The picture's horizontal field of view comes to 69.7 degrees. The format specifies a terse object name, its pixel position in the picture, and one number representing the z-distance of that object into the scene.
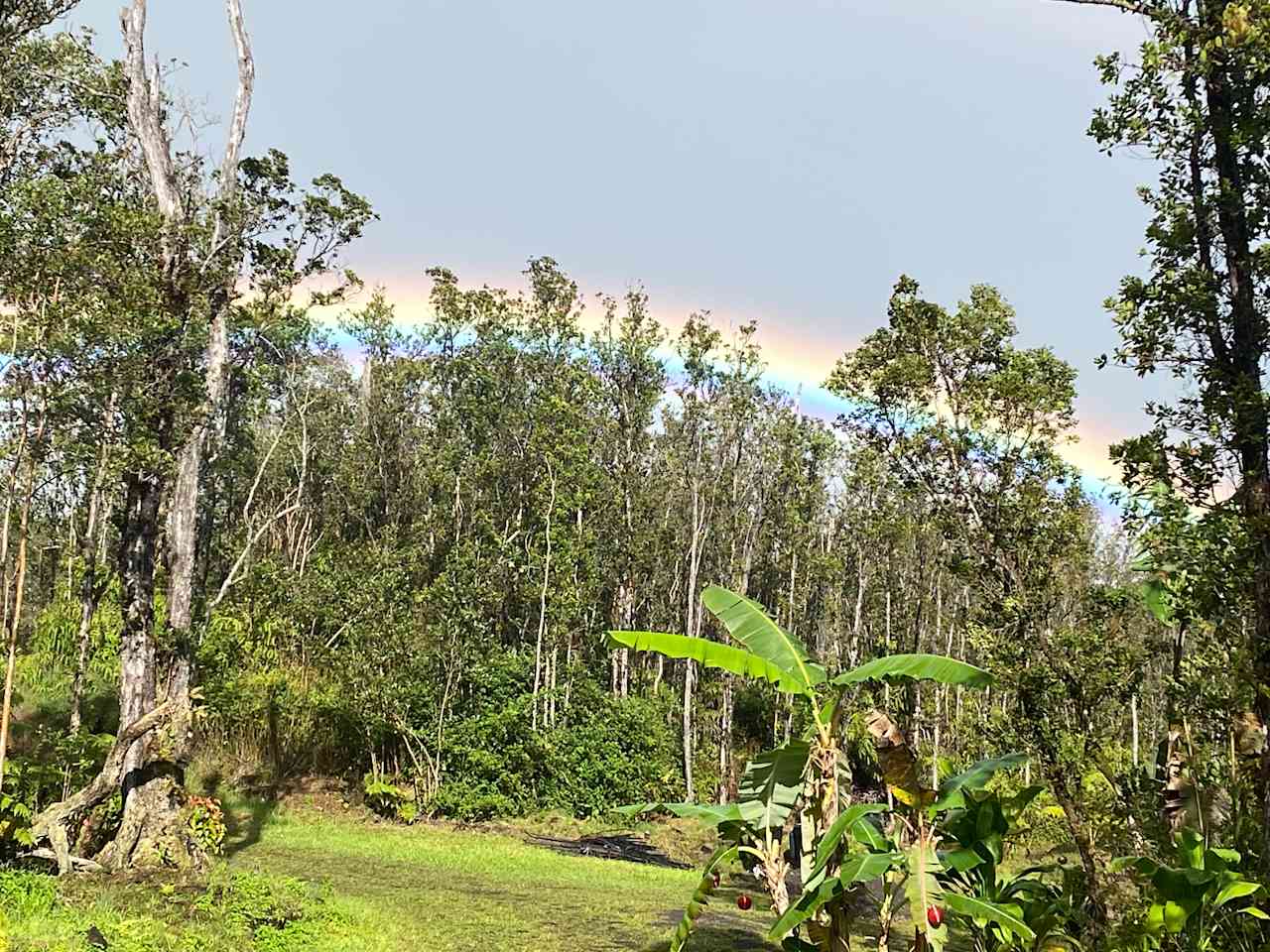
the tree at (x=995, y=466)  10.09
